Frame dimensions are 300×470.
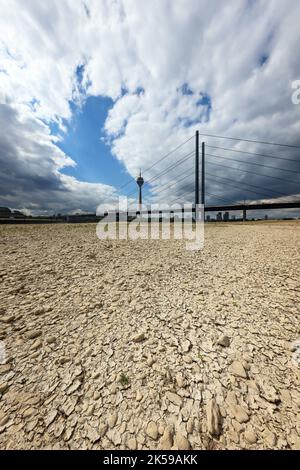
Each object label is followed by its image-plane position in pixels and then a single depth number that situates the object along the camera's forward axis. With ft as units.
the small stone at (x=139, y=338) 10.37
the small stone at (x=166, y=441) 6.04
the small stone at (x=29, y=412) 6.77
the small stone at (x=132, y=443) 6.03
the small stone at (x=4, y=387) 7.70
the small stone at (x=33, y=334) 10.67
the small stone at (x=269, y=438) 5.93
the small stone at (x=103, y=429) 6.19
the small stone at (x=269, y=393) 7.20
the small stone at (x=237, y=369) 8.25
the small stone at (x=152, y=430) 6.18
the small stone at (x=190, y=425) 6.33
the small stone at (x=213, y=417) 6.31
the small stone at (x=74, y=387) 7.61
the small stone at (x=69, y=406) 6.90
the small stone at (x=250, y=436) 6.02
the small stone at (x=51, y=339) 10.29
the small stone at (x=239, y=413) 6.57
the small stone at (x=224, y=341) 9.93
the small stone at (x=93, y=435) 6.11
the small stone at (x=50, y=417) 6.54
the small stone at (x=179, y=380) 7.87
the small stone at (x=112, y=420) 6.45
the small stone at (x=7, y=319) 11.85
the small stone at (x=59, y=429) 6.22
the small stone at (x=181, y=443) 6.03
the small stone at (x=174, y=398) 7.19
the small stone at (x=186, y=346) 9.67
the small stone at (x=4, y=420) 6.52
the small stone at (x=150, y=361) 8.87
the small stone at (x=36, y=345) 9.86
